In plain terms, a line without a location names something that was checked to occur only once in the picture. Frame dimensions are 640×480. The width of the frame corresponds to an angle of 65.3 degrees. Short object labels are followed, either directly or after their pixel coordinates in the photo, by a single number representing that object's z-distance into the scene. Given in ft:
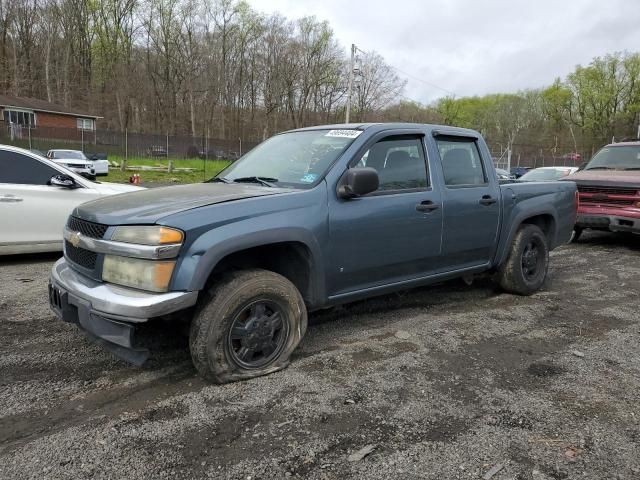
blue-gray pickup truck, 9.80
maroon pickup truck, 26.91
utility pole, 101.10
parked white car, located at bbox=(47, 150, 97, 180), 71.36
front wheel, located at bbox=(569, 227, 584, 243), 31.18
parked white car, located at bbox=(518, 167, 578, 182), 41.73
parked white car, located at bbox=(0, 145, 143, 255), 20.67
